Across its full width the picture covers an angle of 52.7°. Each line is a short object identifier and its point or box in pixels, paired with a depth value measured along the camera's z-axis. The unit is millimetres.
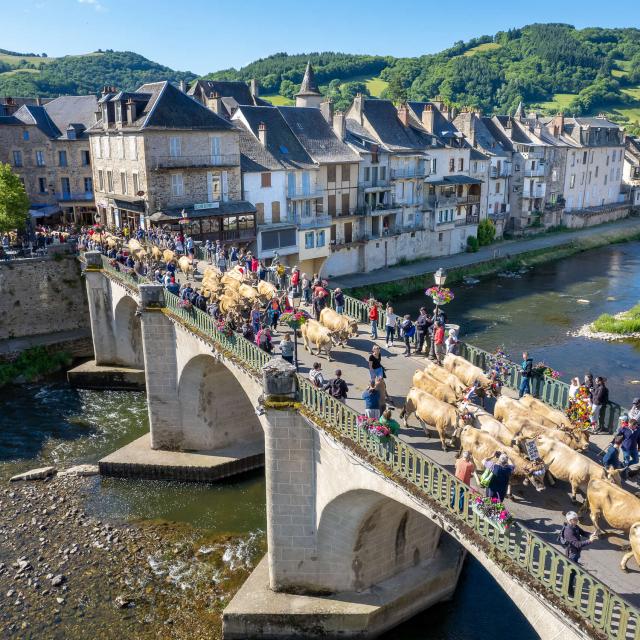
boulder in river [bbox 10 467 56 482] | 24572
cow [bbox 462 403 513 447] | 13516
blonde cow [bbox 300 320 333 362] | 19688
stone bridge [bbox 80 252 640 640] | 9891
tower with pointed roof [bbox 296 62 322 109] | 55906
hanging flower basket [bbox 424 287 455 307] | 18516
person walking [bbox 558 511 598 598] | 9961
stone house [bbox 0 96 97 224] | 48781
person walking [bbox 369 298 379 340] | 21516
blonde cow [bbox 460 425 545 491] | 12359
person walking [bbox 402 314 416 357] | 19812
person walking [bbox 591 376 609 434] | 14609
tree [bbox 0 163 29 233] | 40062
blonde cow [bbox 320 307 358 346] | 20420
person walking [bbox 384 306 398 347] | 20203
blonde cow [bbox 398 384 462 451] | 14102
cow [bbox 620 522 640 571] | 9930
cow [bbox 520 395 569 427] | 14195
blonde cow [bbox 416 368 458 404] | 15406
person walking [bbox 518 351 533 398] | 15979
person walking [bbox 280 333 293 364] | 16984
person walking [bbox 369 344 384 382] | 16797
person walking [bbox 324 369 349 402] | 15367
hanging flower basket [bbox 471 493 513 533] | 10344
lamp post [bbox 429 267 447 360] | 18734
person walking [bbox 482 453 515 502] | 11281
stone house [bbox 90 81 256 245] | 38656
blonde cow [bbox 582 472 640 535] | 10805
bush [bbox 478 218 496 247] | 62347
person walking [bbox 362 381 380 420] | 14438
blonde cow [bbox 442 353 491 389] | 16278
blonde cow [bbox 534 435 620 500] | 11938
